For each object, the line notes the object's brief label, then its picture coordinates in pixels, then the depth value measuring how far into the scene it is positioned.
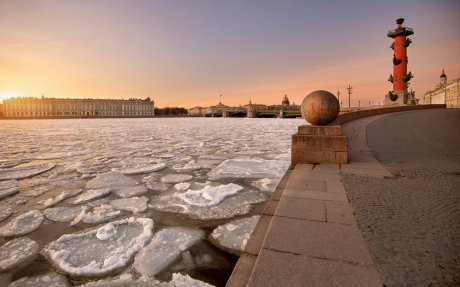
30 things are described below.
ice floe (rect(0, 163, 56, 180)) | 5.71
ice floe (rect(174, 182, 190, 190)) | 4.71
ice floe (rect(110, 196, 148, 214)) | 3.74
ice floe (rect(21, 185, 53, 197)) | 4.49
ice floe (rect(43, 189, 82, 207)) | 4.04
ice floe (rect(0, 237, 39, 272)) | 2.41
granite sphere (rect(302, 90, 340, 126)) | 5.22
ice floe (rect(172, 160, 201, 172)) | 6.27
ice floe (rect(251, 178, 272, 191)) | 4.61
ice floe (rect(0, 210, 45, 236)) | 3.04
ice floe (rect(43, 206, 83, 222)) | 3.45
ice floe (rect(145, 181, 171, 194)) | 4.74
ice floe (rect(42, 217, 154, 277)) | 2.33
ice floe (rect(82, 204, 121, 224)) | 3.37
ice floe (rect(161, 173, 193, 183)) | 5.28
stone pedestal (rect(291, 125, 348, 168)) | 4.90
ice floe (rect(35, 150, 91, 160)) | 8.26
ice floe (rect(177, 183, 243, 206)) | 3.96
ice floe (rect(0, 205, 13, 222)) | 3.48
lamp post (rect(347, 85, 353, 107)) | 60.38
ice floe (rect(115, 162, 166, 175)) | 6.11
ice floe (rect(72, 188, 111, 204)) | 4.15
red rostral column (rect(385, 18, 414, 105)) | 36.72
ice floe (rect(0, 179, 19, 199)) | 4.46
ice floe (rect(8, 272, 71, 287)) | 2.10
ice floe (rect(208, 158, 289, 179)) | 5.54
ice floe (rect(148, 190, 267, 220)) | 3.50
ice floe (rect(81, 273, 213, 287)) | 2.06
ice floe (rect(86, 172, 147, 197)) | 4.57
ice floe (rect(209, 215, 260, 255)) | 2.63
